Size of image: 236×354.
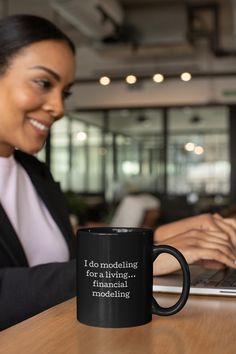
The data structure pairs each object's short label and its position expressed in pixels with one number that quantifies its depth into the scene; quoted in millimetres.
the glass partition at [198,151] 10672
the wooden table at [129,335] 750
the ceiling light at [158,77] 4852
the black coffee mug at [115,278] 851
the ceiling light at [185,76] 4435
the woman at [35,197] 1176
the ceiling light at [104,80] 4305
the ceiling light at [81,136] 11203
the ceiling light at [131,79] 4195
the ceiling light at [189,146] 10953
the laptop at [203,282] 1087
